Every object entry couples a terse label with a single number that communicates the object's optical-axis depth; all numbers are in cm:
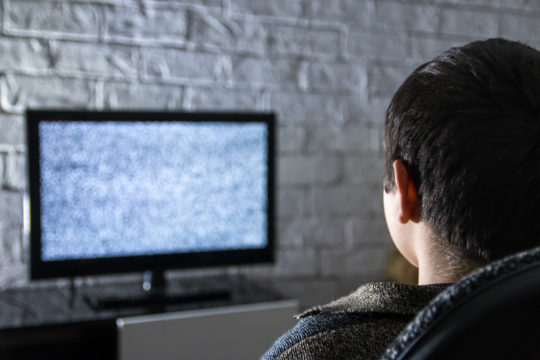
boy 58
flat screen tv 154
